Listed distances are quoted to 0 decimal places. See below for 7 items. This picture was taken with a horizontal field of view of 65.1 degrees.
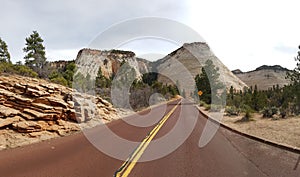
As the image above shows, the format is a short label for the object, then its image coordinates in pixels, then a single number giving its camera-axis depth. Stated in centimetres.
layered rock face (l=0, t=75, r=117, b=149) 1030
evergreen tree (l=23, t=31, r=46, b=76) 3566
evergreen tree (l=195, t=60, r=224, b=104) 4397
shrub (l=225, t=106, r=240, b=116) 2147
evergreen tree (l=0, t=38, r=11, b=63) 3338
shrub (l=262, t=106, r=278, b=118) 1732
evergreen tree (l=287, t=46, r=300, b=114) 1877
